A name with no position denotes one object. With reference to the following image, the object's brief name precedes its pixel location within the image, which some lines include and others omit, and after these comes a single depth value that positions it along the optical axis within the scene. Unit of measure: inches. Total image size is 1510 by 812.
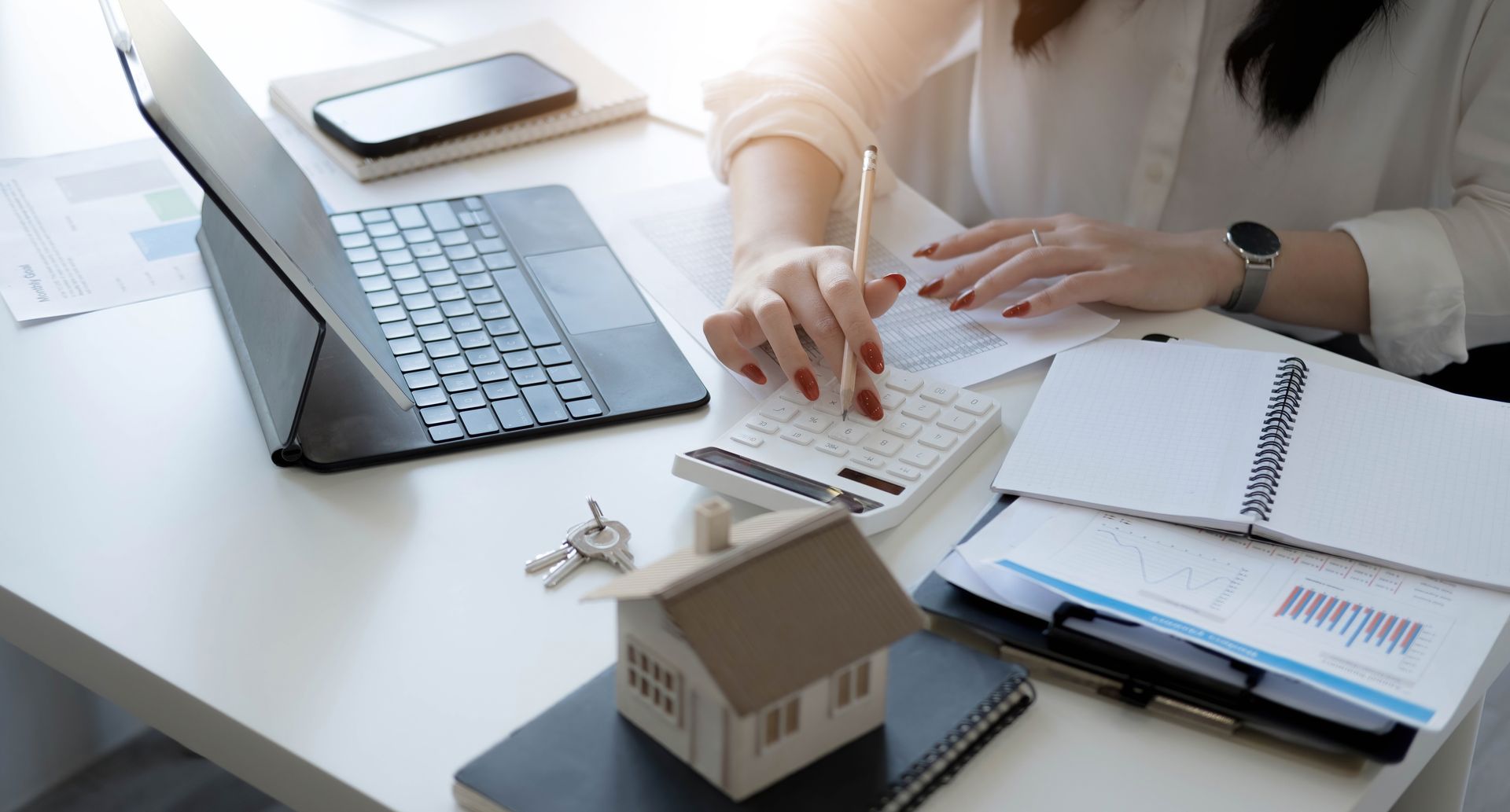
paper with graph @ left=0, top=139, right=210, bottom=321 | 37.0
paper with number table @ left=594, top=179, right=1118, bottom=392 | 35.4
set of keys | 27.2
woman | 37.5
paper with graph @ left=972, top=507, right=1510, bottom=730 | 22.7
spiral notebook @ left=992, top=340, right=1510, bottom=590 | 27.0
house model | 19.5
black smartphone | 45.6
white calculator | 28.6
